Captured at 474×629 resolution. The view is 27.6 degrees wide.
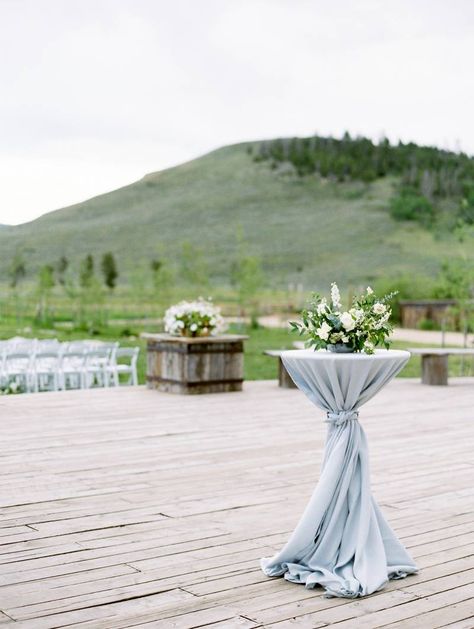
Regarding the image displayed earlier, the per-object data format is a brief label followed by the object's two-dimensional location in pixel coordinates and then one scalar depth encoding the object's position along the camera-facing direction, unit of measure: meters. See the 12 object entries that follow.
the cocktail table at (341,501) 4.01
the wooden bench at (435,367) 12.42
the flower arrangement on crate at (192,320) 11.09
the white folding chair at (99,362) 11.88
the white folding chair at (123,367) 12.22
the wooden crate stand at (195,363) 10.92
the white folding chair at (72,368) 12.08
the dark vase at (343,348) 4.14
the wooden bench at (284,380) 11.80
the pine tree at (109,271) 53.45
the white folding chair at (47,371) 11.60
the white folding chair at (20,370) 11.42
